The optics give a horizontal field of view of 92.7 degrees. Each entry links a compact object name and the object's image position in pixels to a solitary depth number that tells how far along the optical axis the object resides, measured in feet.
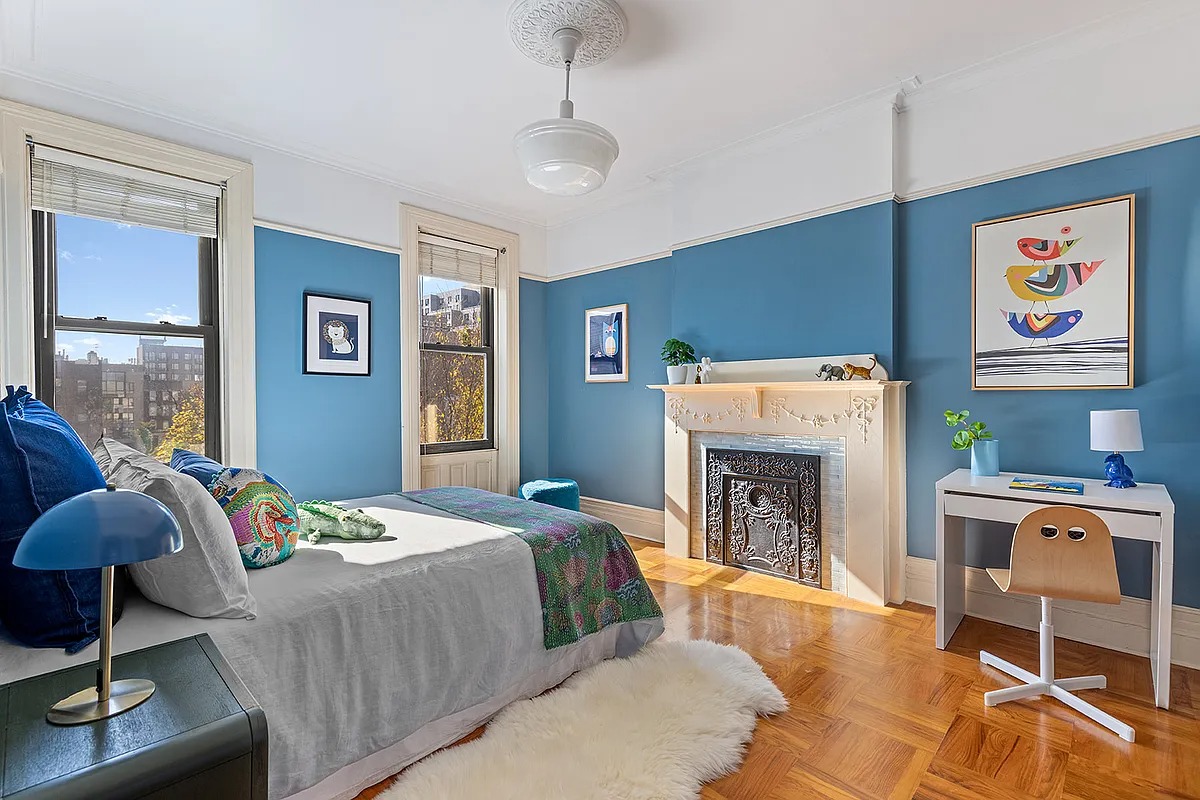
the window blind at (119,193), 9.46
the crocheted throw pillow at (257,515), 6.17
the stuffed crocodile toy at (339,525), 7.50
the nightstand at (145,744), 2.72
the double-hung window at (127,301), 9.65
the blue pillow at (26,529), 3.91
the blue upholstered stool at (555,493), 14.19
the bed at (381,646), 4.95
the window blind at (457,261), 14.65
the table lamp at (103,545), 2.91
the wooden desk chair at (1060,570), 6.82
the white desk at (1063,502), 7.04
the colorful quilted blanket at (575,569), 7.42
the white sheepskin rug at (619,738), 5.52
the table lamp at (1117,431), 7.65
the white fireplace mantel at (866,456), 10.53
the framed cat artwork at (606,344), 15.52
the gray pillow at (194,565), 4.93
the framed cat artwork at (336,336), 12.43
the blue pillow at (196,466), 6.44
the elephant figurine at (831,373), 10.85
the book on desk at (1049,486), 7.99
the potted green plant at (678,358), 13.24
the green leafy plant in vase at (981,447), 9.16
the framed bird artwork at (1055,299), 8.59
